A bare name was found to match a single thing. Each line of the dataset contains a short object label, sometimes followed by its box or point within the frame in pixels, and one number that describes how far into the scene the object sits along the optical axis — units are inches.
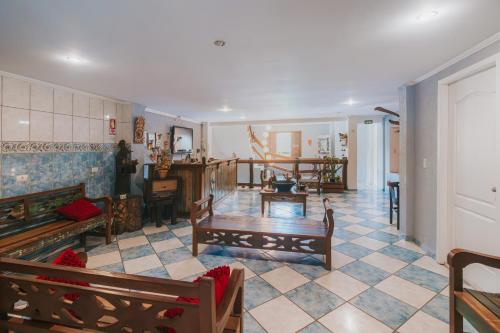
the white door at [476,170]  82.3
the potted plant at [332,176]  282.2
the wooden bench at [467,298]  50.0
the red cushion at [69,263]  46.1
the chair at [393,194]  152.6
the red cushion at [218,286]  38.6
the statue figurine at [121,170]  166.1
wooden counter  176.4
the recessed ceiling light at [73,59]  93.6
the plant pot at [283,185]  180.9
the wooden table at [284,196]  176.6
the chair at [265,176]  245.6
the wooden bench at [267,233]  102.2
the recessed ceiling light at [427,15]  64.1
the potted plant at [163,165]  163.2
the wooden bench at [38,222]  91.6
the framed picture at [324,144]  384.4
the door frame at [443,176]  105.3
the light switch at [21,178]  114.6
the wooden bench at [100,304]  35.6
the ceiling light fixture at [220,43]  82.5
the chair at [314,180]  262.6
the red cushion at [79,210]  119.5
